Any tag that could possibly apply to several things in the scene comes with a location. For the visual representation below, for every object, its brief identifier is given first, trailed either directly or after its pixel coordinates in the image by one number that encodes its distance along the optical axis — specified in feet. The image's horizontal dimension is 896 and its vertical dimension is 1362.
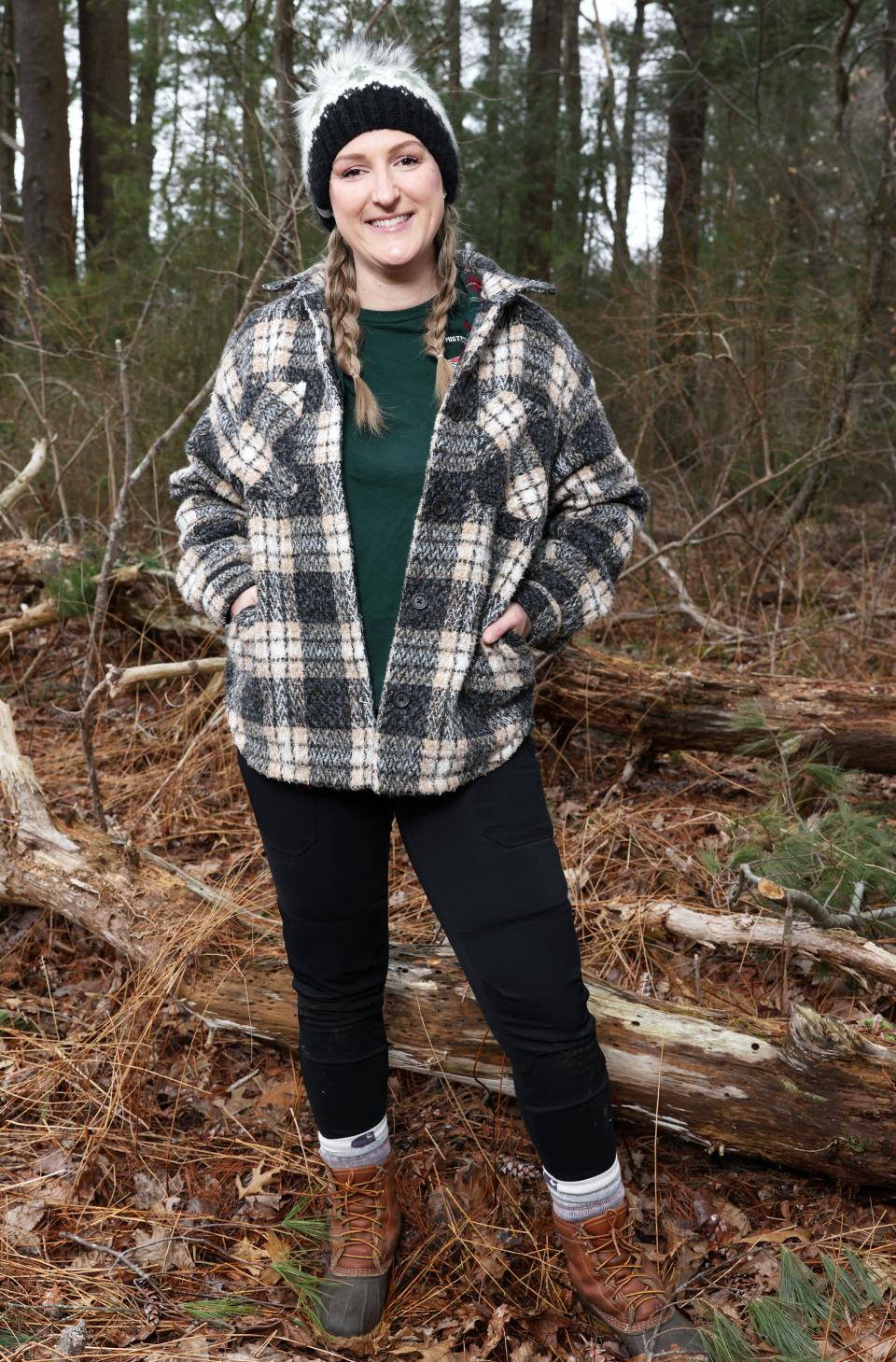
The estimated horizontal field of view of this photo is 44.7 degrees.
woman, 6.96
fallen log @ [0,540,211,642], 16.51
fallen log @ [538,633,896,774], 12.48
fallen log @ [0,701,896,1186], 7.75
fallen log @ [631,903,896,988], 8.79
